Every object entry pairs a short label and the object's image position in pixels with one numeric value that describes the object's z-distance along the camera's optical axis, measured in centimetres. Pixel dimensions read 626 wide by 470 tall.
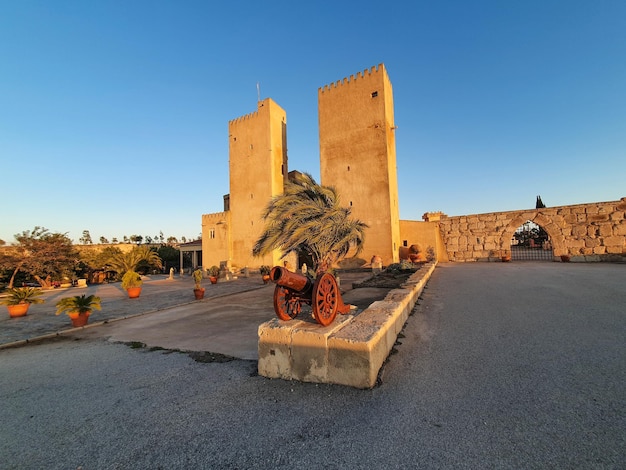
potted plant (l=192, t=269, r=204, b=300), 1048
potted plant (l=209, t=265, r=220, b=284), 1978
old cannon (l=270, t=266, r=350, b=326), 341
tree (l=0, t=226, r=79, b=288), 1903
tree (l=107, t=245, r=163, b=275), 1925
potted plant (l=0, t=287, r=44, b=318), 855
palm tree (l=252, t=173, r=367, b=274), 928
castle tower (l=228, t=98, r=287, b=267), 2495
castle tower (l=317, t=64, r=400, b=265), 2025
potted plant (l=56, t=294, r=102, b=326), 680
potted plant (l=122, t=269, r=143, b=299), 1179
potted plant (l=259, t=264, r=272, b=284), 1552
